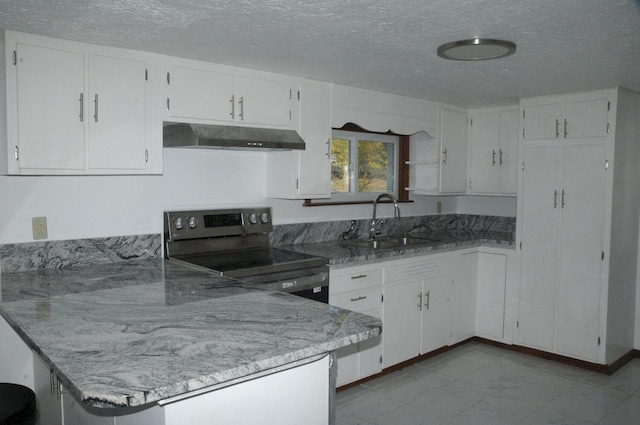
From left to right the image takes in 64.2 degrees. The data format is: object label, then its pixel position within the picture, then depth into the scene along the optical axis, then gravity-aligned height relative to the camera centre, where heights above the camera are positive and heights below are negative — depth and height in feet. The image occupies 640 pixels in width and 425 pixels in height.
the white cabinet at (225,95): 9.44 +1.76
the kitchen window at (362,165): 13.71 +0.61
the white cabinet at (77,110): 7.83 +1.19
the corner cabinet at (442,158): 14.70 +0.88
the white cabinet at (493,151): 14.67 +1.11
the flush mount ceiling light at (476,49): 7.92 +2.22
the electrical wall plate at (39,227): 8.83 -0.79
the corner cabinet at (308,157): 11.35 +0.64
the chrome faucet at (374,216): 13.76 -0.81
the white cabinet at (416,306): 12.00 -2.96
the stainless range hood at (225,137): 9.11 +0.89
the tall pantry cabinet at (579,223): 12.24 -0.83
